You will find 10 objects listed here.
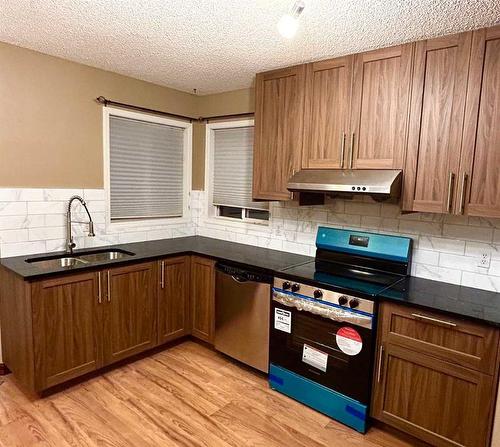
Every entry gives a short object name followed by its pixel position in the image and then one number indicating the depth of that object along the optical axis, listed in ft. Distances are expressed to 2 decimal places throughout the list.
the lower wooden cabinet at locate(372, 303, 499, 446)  5.99
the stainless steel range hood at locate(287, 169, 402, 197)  7.26
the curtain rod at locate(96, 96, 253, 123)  10.11
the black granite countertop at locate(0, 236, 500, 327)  6.39
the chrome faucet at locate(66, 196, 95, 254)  9.45
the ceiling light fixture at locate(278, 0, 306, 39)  4.96
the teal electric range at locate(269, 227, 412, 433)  7.19
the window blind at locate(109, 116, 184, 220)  10.87
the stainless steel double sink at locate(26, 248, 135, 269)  8.98
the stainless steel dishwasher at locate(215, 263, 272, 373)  8.79
